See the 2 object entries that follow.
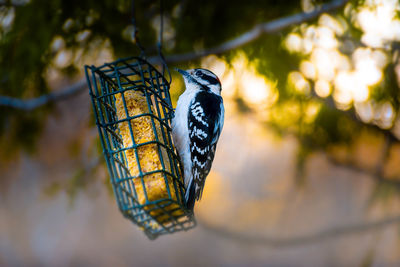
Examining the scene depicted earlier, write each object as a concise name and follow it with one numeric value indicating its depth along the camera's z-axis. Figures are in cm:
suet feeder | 373
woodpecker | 469
